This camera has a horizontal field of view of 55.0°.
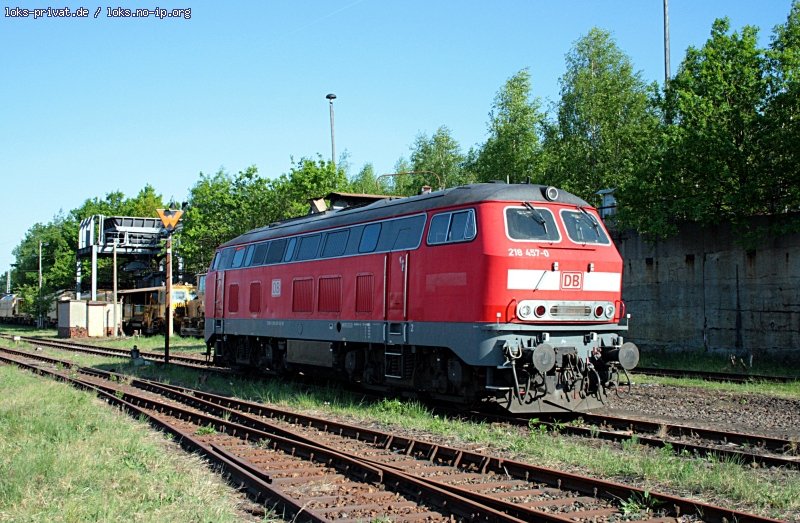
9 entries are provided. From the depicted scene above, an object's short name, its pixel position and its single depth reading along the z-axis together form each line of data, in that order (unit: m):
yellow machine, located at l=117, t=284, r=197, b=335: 44.75
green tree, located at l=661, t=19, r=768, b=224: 23.17
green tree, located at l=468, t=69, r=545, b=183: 39.06
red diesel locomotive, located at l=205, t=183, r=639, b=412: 11.97
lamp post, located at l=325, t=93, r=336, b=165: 40.56
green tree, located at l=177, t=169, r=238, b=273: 41.16
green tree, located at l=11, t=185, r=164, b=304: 63.13
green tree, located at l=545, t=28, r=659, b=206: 34.06
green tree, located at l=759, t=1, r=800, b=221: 22.16
